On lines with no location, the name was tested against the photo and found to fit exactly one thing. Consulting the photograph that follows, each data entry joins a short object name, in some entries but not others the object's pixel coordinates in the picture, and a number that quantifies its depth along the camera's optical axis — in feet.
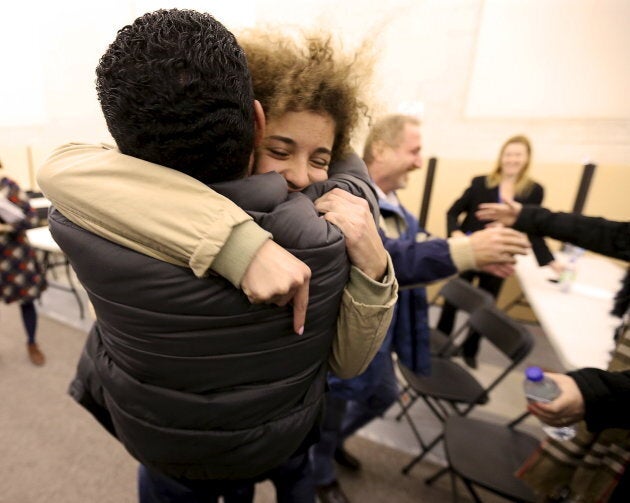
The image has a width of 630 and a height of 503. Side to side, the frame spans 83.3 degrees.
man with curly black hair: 1.54
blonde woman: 9.76
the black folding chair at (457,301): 7.22
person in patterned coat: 7.28
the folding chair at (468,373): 5.47
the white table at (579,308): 4.98
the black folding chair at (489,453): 4.19
